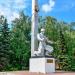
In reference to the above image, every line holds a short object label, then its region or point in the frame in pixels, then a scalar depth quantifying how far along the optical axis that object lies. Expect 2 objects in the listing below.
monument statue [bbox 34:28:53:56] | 5.77
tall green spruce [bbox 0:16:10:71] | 9.43
